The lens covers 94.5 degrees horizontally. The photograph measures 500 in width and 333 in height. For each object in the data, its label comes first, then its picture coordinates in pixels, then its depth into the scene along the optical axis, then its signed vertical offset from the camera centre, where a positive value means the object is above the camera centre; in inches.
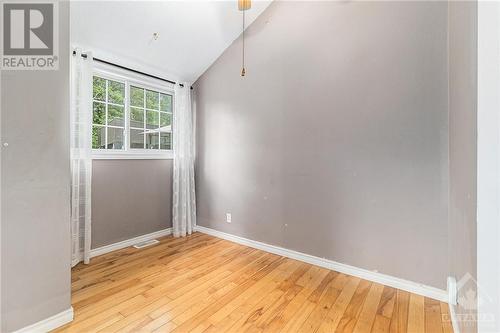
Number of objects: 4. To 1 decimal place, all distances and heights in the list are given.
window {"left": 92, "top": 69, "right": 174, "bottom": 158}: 103.7 +23.9
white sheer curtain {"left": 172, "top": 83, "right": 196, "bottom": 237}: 124.8 +2.4
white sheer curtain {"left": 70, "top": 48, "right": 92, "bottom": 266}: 89.3 +5.0
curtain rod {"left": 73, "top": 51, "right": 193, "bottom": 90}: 97.6 +45.6
